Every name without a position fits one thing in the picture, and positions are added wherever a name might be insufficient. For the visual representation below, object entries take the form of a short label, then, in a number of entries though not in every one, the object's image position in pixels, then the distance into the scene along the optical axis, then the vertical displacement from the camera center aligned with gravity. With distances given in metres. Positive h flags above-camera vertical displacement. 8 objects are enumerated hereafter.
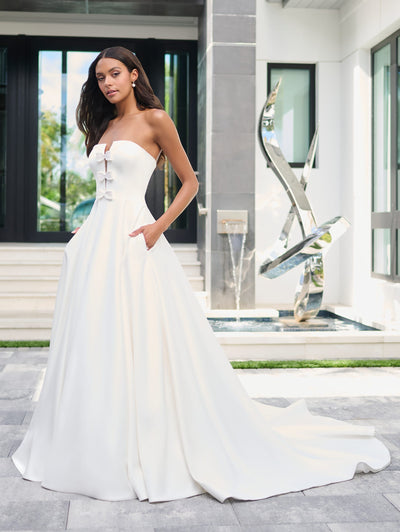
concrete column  7.93 +1.56
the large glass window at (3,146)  9.59 +1.61
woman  2.56 -0.40
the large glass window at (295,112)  9.18 +2.01
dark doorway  9.54 +1.90
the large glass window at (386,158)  7.85 +1.26
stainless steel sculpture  6.93 +0.40
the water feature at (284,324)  6.78 -0.60
